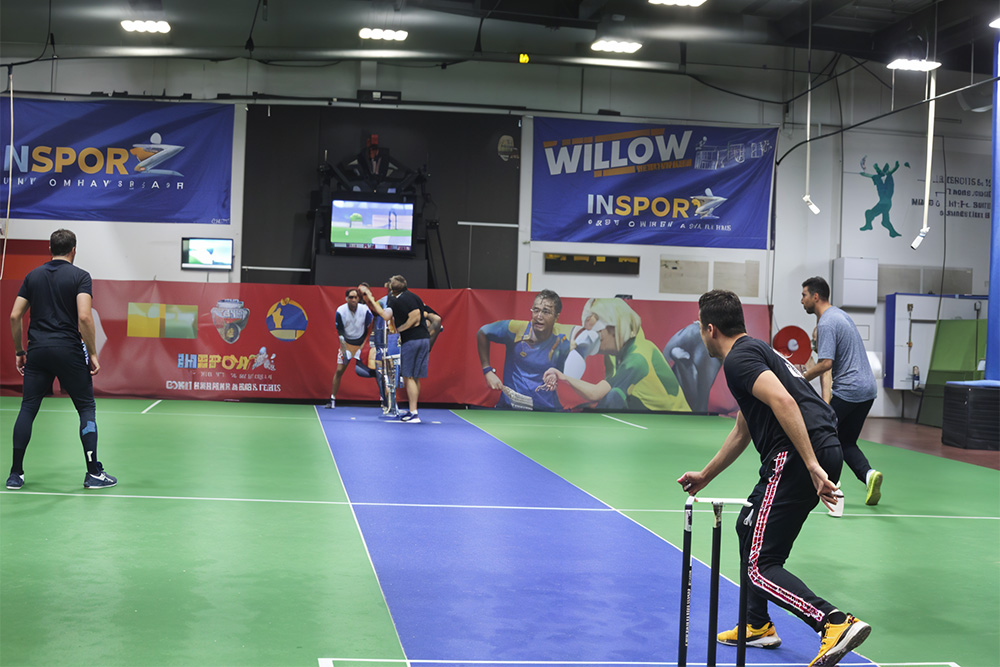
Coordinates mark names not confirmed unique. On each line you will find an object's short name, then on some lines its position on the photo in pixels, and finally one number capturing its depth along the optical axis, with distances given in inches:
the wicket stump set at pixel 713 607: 129.0
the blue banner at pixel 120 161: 674.8
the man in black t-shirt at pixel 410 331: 495.2
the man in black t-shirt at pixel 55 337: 278.7
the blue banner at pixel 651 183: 718.5
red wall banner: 619.2
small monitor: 684.1
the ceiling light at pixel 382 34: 615.5
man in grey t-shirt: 297.1
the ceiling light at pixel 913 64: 502.3
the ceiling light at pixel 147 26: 607.8
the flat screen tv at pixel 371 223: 665.6
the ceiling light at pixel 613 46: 629.6
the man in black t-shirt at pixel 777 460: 143.8
